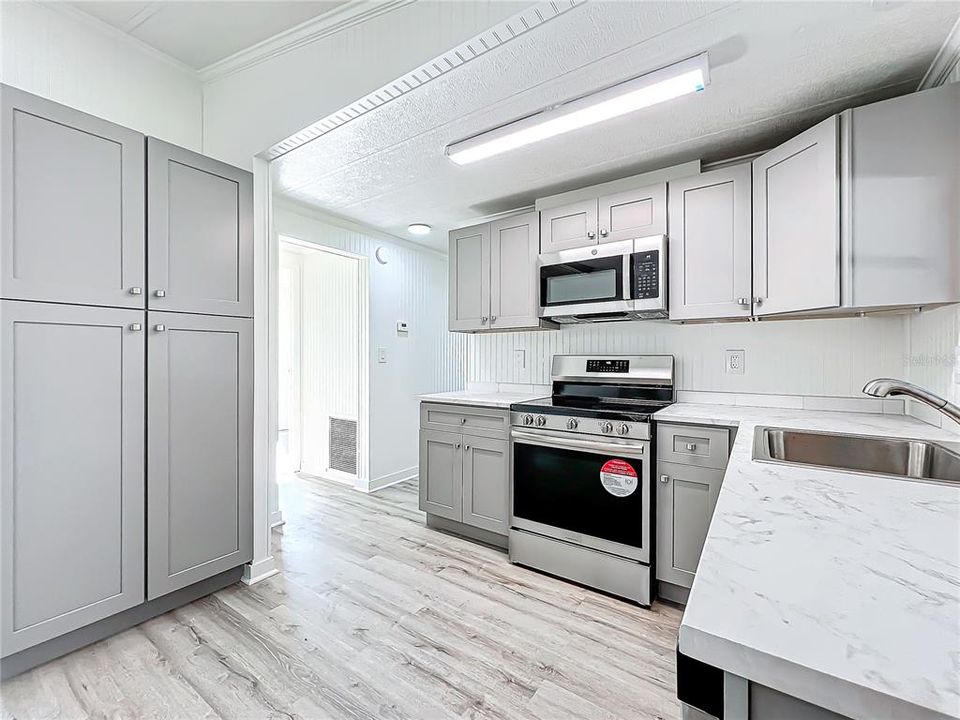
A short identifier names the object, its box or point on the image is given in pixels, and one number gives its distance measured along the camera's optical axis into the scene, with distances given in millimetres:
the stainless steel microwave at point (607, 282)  2502
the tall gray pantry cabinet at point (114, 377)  1673
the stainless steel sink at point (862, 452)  1490
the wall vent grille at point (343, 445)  4211
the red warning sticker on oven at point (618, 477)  2271
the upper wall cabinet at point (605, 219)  2551
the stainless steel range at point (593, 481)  2254
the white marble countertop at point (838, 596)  435
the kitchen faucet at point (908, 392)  1052
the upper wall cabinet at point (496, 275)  3012
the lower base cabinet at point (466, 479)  2826
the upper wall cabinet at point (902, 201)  1642
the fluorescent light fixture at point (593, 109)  1695
